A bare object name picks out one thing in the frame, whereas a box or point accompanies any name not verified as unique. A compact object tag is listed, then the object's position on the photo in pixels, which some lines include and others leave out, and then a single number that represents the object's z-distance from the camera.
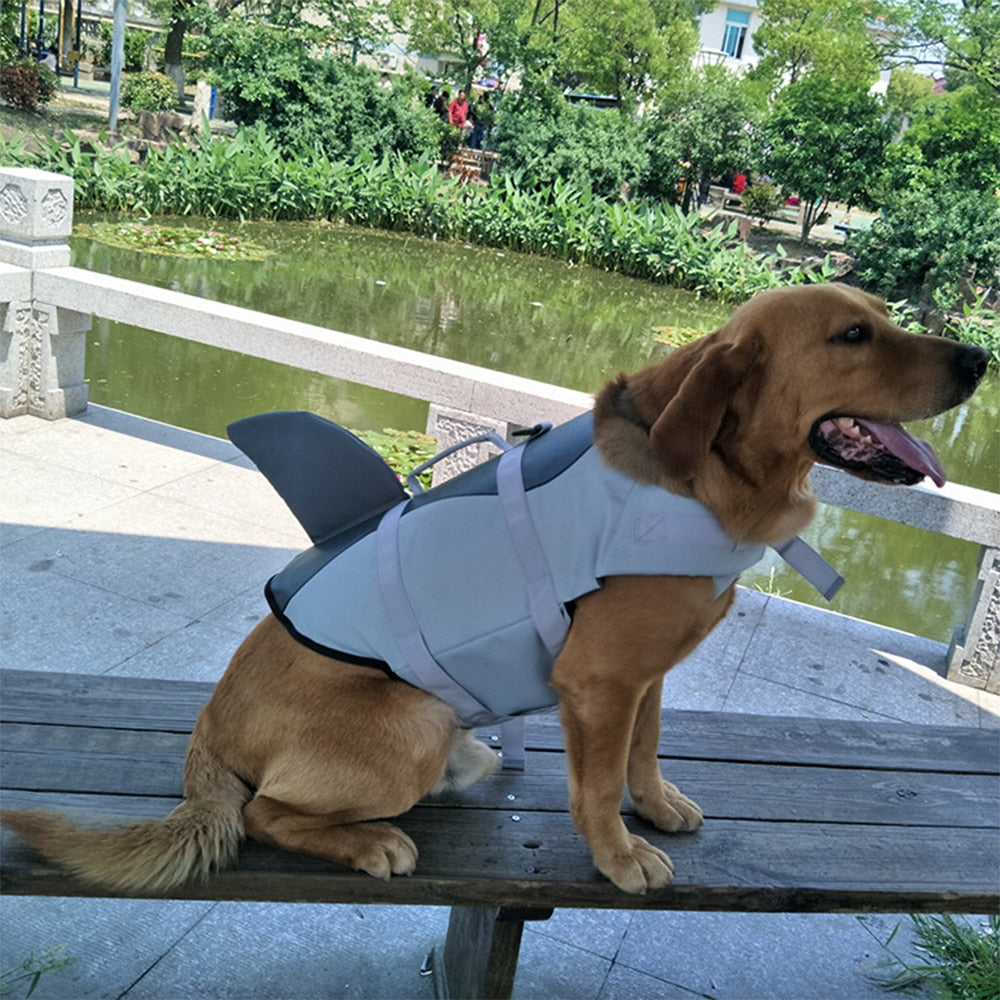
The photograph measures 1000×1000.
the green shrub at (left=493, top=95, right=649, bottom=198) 20.95
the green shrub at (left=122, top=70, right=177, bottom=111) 24.89
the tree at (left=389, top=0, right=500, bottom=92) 25.67
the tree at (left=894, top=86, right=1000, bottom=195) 19.12
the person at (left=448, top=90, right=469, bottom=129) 25.33
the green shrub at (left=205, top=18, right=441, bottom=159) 19.83
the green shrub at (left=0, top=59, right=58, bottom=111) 23.27
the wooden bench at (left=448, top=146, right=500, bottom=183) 23.92
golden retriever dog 2.04
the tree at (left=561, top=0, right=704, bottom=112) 28.72
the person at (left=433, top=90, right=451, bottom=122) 25.72
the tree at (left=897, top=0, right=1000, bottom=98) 21.25
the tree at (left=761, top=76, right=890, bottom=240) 22.06
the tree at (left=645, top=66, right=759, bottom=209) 22.75
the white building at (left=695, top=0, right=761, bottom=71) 54.06
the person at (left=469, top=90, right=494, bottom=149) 25.69
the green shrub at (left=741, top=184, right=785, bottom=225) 26.55
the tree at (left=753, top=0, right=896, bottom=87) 25.81
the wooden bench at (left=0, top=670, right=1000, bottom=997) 2.16
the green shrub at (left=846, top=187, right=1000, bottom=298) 16.62
